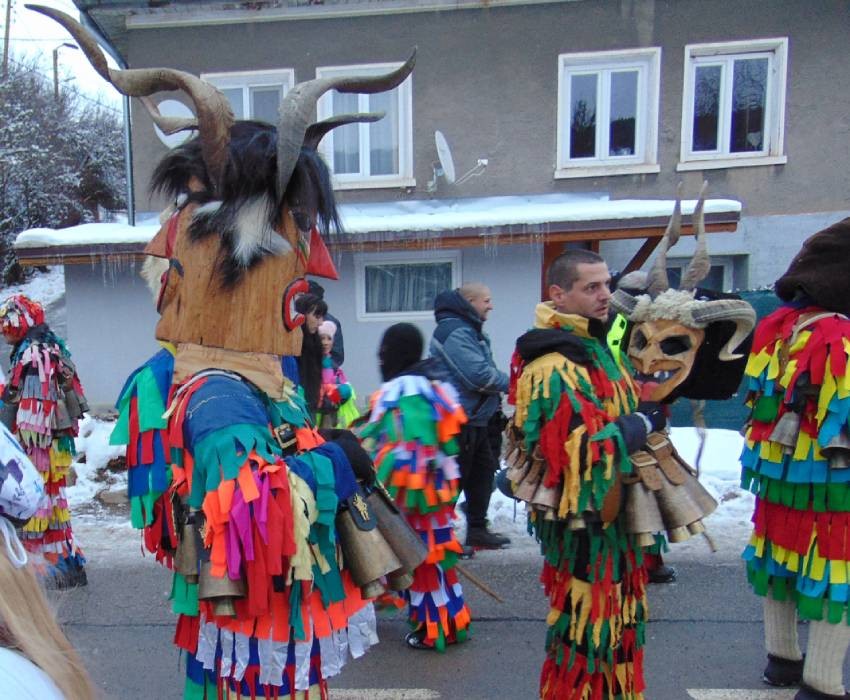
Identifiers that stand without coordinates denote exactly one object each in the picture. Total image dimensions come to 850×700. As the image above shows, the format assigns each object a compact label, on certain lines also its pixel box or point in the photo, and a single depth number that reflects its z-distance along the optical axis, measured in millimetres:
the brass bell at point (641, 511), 2674
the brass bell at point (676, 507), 2695
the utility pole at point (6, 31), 21234
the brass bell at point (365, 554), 1970
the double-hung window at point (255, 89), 9891
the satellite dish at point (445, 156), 9492
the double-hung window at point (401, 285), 9656
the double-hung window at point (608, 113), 9641
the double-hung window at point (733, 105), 9523
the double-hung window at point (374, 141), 9891
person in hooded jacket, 5211
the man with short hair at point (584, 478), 2666
